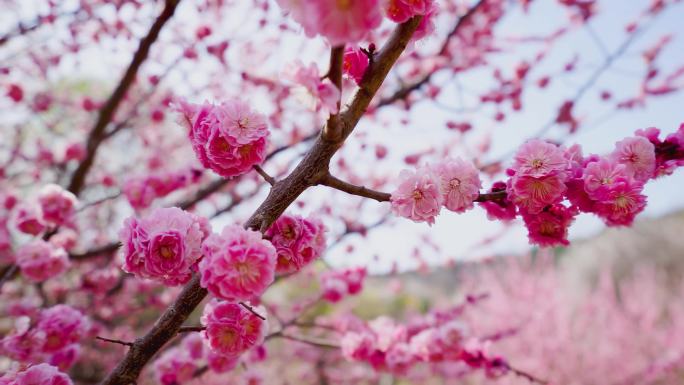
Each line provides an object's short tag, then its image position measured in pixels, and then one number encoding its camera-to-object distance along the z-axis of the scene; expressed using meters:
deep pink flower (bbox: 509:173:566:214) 0.37
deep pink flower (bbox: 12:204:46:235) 0.58
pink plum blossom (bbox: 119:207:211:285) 0.36
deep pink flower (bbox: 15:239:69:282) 0.54
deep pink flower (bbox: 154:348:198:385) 0.54
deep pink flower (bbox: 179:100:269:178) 0.37
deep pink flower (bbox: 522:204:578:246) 0.39
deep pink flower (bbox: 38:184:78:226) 0.56
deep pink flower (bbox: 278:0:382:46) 0.30
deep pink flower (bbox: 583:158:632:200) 0.37
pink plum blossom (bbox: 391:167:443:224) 0.37
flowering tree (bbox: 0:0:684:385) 0.36
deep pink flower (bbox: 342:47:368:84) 0.38
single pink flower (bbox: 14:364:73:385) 0.39
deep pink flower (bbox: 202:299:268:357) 0.40
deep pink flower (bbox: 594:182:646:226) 0.37
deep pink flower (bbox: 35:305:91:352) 0.48
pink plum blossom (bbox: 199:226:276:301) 0.34
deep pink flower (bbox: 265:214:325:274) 0.38
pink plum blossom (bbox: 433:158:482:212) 0.39
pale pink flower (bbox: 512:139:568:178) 0.37
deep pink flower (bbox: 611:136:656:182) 0.39
